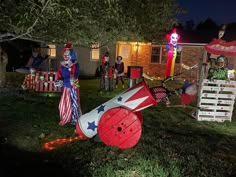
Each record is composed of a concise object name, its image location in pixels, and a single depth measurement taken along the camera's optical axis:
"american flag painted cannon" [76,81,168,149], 3.59
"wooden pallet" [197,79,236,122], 5.93
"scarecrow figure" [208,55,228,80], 5.95
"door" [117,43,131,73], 14.74
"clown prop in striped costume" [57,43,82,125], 4.59
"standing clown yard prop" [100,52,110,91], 8.94
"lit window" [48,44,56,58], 13.28
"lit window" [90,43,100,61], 13.30
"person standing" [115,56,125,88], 9.73
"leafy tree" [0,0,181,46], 3.11
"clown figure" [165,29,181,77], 11.96
